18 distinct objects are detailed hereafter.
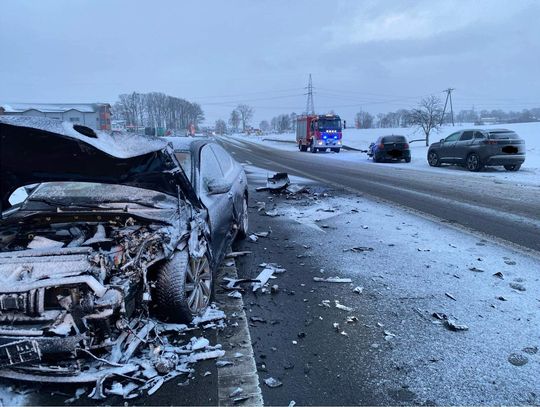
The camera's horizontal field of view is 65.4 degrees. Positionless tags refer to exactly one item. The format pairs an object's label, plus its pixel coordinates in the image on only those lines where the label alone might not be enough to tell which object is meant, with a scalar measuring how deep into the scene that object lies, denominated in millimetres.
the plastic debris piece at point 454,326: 3766
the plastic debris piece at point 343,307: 4242
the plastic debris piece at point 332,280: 5023
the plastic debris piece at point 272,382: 2975
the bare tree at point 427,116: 38906
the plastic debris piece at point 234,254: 5949
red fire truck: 35719
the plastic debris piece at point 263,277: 4816
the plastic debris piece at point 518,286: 4594
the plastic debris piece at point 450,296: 4426
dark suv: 17016
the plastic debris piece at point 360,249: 6282
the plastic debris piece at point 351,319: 3955
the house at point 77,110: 75438
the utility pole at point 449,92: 61156
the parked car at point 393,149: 24625
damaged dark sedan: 2674
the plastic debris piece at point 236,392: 2857
